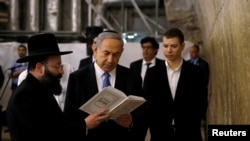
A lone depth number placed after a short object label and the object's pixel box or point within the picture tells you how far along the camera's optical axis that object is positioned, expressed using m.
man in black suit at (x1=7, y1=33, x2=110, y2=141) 2.34
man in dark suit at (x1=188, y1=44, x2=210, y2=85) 7.28
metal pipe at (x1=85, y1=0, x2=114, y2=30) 10.95
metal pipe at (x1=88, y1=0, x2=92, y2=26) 11.34
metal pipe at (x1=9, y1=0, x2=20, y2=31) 11.25
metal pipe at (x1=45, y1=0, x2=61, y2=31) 11.30
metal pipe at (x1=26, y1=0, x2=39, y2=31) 11.36
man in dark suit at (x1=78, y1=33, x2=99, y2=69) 5.17
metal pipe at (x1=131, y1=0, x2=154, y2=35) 10.65
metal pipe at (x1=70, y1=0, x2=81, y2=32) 11.47
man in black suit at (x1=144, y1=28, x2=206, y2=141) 3.29
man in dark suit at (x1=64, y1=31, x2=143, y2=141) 2.92
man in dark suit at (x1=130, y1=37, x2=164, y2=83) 5.86
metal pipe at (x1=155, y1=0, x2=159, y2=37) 10.70
